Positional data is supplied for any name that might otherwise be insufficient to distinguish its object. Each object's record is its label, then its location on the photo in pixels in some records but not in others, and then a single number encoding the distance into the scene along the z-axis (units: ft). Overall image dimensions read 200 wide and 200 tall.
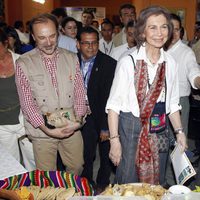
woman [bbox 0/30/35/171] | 7.79
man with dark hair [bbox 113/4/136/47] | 13.32
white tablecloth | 5.73
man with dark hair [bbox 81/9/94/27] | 20.07
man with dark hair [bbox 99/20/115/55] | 17.30
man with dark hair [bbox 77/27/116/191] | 8.75
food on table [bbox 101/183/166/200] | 4.90
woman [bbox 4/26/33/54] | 11.04
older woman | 6.15
